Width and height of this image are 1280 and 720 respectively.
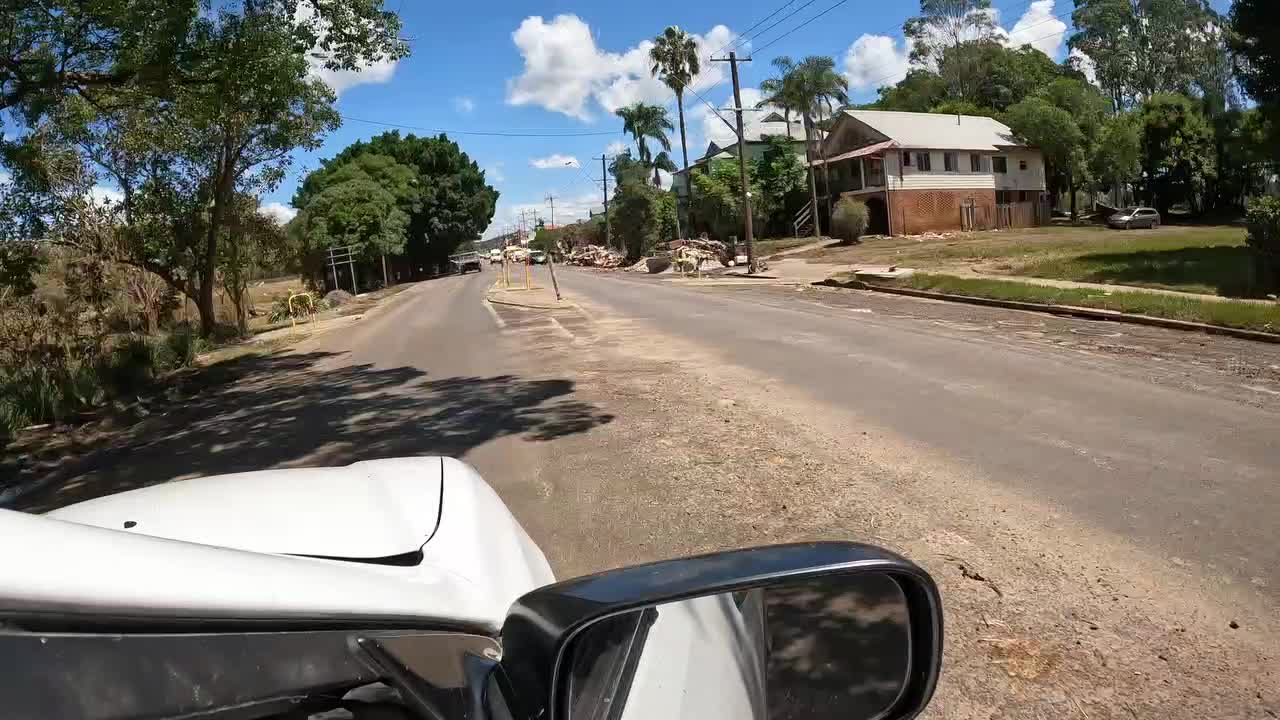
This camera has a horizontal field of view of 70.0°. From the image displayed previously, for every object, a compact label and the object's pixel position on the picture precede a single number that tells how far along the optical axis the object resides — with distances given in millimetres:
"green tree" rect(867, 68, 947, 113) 78625
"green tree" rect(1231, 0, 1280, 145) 21984
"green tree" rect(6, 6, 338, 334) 11102
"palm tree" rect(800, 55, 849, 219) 52781
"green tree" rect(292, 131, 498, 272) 66438
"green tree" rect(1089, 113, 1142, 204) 55312
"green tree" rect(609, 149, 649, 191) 67500
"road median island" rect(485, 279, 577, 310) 24328
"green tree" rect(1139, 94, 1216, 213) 55000
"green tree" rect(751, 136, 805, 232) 58625
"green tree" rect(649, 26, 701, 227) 55938
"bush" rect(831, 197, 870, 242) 49344
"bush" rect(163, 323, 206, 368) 17922
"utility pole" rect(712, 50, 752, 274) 34719
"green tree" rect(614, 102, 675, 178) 69375
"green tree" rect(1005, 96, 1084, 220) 56656
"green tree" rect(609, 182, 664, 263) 59906
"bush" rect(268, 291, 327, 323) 28578
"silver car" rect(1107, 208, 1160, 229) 49188
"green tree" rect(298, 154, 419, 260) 51750
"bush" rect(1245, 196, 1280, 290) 16359
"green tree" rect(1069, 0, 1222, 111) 73562
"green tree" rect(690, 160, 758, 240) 56875
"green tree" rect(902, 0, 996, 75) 75938
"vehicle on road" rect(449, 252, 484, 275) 74750
